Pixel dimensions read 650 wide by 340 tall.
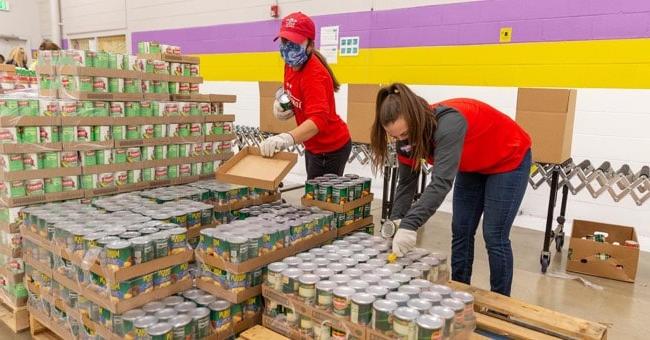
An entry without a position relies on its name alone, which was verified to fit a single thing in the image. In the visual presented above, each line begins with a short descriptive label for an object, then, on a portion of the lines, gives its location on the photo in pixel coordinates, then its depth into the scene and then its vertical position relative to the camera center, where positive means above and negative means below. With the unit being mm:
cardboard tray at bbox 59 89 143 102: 2691 -41
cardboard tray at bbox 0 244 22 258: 2471 -864
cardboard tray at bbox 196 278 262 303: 1854 -797
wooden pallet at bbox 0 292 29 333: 2443 -1212
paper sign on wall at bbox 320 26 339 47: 5875 +750
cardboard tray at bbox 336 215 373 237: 2484 -704
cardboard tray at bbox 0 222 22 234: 2441 -725
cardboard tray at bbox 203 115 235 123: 3327 -184
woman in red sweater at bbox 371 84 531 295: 1868 -292
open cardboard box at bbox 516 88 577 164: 3445 -130
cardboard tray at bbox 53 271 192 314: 1755 -806
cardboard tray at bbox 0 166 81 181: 2406 -456
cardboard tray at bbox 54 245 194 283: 1743 -682
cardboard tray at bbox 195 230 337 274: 1847 -682
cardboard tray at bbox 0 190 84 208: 2424 -593
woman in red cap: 2484 -55
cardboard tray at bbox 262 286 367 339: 1583 -772
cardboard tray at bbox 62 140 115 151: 2623 -324
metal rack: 3559 -666
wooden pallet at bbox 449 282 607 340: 1877 -902
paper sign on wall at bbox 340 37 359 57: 5723 +602
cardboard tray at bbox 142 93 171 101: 3030 -37
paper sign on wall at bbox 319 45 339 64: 5922 +542
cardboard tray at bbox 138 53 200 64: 3152 +225
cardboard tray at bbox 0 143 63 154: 2381 -316
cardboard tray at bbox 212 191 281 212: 2666 -648
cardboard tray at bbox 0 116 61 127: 2397 -177
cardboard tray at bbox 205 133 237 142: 3334 -324
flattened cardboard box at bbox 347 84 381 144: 4516 -128
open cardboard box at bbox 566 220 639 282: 3355 -1124
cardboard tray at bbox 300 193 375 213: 2467 -579
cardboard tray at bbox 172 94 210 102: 3221 -41
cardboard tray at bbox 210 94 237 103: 3377 -43
